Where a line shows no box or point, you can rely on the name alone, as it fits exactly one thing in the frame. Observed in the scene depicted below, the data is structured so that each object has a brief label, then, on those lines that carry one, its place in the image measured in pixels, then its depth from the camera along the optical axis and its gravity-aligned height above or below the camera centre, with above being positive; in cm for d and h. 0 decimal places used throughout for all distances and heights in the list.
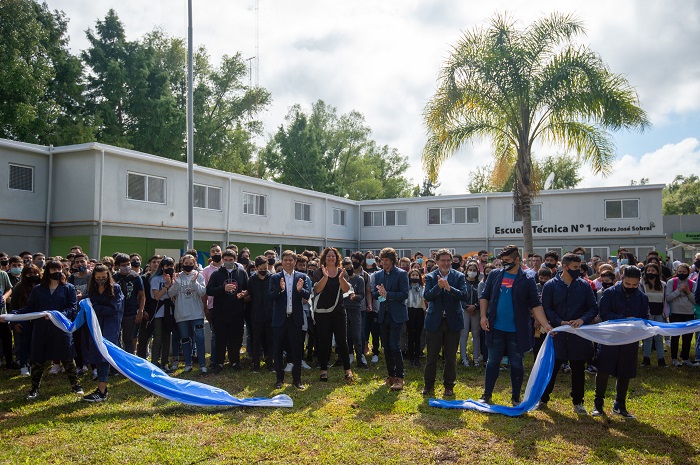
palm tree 1530 +459
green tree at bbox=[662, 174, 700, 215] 6006 +617
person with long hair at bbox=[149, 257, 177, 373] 885 -96
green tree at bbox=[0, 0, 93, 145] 2559 +933
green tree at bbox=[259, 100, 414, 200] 4772 +954
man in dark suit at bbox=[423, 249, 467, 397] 742 -92
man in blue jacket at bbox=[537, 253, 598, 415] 655 -74
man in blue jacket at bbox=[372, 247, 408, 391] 789 -79
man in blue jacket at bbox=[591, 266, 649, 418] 642 -114
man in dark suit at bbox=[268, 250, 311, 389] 795 -94
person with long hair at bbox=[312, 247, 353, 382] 802 -70
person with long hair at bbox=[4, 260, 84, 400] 706 -91
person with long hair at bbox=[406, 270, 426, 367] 1013 -109
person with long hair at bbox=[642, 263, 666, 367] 980 -76
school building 1969 +203
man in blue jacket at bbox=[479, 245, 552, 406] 668 -78
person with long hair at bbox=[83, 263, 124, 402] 730 -61
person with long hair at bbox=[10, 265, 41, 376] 834 -56
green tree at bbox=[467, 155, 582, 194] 5819 +917
